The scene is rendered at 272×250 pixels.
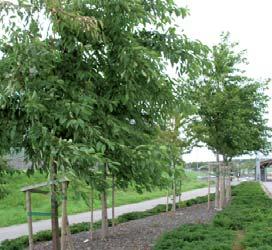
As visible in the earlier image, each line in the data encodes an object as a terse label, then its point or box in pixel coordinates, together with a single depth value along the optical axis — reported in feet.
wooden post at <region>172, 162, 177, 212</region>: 56.16
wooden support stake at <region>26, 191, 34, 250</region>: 20.53
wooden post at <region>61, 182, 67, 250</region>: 15.22
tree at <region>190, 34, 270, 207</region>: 57.67
